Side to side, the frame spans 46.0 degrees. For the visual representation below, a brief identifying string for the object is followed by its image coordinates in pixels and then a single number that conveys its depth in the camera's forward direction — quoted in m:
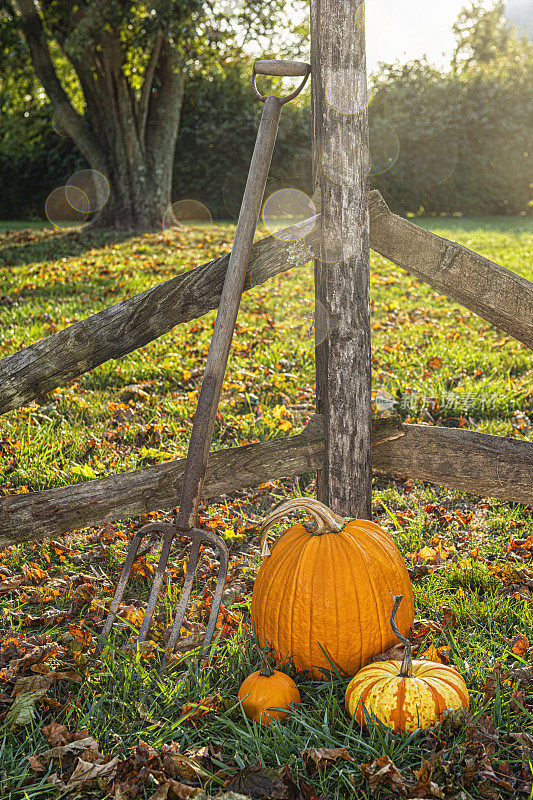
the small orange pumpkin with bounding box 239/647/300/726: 1.97
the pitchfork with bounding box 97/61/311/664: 2.33
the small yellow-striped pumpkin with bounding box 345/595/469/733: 1.85
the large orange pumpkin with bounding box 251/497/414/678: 2.13
